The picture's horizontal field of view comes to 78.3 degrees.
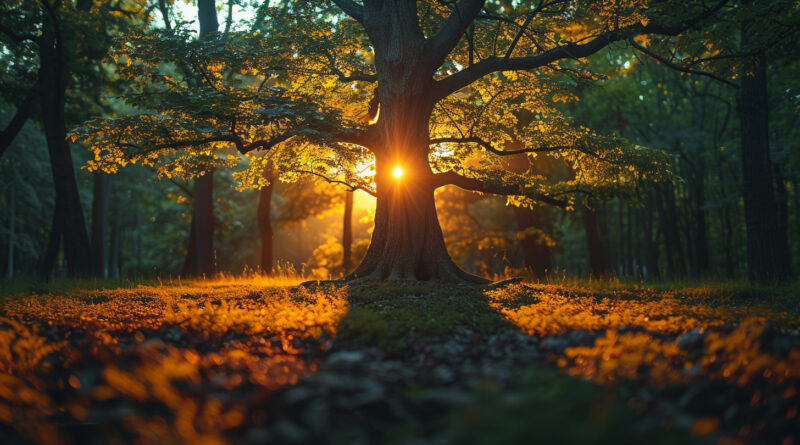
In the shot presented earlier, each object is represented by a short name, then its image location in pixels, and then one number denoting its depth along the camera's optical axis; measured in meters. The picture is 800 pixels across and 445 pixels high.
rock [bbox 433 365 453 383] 3.01
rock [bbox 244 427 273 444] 2.14
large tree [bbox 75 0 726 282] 9.21
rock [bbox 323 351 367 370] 3.39
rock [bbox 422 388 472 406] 2.43
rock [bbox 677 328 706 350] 3.86
